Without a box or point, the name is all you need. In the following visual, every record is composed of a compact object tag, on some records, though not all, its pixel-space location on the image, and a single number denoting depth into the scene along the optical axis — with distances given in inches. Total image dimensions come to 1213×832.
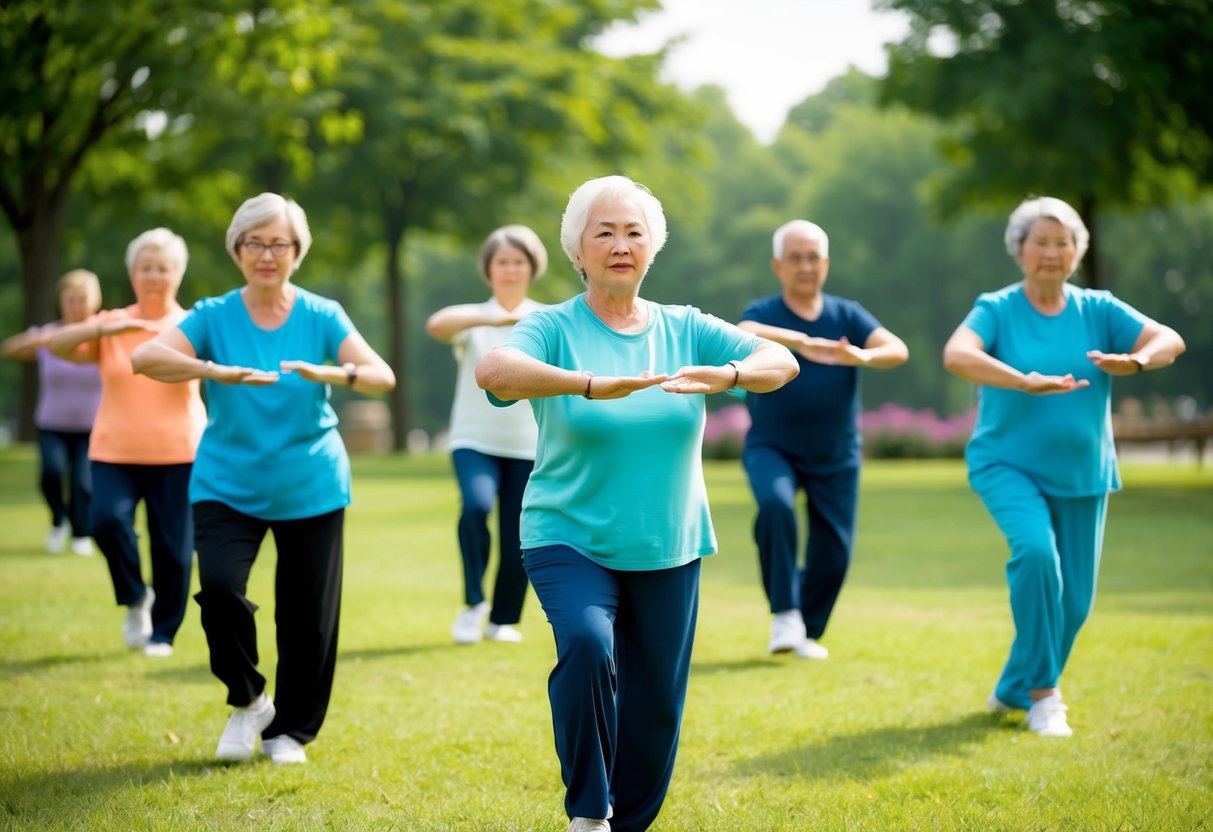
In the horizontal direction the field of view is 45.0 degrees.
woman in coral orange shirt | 324.2
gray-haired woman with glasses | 230.8
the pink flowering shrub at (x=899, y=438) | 1295.5
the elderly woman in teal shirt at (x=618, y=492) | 170.6
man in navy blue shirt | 330.0
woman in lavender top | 516.6
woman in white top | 348.5
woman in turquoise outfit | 259.0
